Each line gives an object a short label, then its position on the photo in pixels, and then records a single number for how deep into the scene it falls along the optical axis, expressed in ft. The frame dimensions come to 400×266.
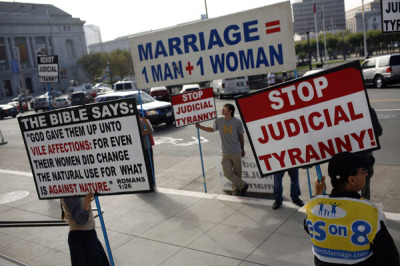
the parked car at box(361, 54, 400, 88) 68.95
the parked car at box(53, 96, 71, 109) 122.55
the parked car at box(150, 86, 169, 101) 95.07
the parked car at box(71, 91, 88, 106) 129.59
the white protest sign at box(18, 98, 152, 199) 11.85
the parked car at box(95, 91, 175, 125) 55.57
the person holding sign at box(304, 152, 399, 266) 7.30
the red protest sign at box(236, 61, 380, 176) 10.49
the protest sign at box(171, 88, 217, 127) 26.02
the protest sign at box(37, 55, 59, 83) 36.29
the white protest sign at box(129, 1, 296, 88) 17.19
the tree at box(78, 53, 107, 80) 255.09
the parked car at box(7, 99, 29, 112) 145.38
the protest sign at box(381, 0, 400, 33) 20.87
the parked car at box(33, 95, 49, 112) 126.21
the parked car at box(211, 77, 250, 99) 89.71
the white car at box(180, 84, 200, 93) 91.87
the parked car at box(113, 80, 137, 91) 99.30
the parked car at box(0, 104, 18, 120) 113.80
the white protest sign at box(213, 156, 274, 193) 23.86
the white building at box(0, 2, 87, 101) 259.19
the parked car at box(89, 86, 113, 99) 144.17
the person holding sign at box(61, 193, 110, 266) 13.15
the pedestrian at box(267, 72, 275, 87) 79.40
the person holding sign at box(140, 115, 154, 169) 26.67
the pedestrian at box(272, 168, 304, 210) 20.77
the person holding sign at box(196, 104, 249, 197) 23.24
